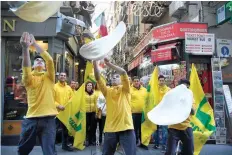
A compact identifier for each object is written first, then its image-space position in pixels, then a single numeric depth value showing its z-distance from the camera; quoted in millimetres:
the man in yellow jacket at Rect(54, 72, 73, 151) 8141
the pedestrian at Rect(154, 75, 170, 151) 8148
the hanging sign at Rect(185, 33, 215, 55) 10000
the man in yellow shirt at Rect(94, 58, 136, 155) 4859
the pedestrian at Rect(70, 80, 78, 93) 9414
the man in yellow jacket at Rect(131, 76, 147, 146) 8648
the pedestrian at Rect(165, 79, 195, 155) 5746
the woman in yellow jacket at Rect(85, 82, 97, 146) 8750
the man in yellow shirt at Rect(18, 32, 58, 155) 4629
